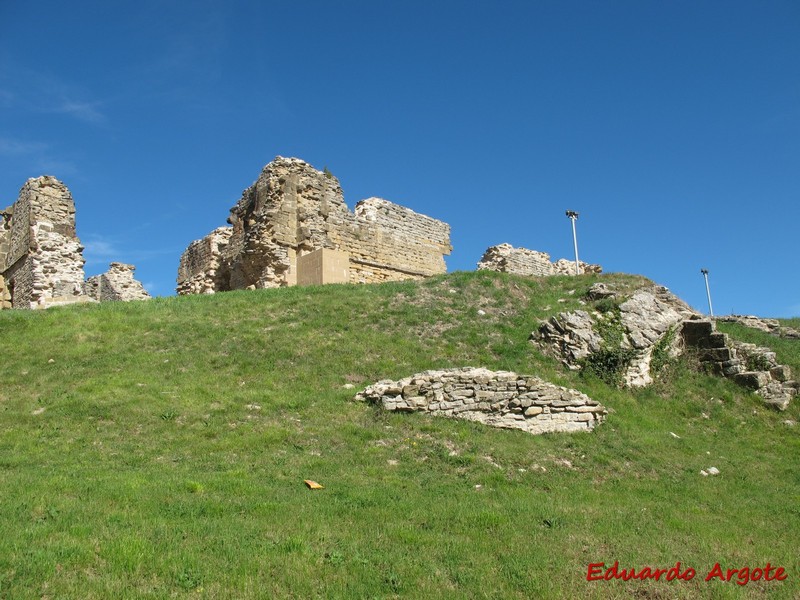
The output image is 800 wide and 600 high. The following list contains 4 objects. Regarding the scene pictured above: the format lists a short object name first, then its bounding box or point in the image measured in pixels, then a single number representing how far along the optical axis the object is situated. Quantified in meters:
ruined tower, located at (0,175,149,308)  22.27
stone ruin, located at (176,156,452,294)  23.20
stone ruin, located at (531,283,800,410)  14.76
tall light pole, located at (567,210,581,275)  30.20
